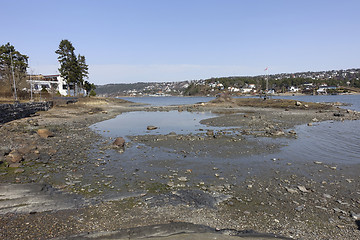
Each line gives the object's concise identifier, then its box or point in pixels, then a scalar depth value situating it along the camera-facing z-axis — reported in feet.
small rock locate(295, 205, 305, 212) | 26.85
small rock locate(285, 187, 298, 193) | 31.91
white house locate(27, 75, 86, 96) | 311.33
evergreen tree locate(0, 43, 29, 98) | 191.87
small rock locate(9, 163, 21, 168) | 41.68
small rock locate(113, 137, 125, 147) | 60.49
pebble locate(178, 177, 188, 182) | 36.88
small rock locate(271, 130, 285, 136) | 75.97
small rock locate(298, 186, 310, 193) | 31.91
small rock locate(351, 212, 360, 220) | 24.67
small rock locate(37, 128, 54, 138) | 69.67
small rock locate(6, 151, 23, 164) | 43.91
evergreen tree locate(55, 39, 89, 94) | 259.39
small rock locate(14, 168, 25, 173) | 39.04
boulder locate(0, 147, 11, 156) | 46.73
